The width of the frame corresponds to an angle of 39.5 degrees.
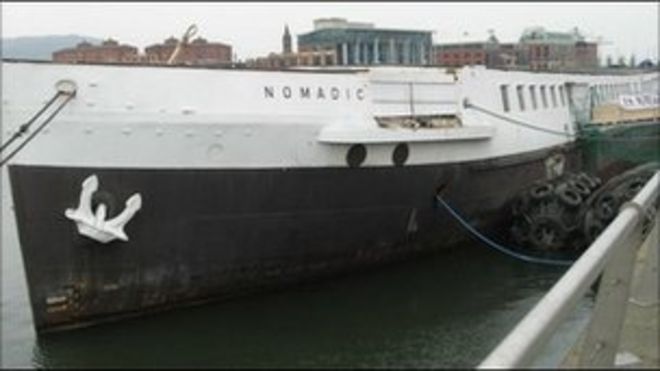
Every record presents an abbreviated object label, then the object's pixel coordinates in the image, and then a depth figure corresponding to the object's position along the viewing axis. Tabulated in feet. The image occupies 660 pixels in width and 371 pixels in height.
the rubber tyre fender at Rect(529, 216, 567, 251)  54.60
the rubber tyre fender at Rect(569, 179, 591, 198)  56.13
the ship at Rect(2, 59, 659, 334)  37.52
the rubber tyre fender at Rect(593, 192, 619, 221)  52.65
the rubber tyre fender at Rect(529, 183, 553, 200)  56.08
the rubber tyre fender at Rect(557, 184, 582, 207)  54.90
